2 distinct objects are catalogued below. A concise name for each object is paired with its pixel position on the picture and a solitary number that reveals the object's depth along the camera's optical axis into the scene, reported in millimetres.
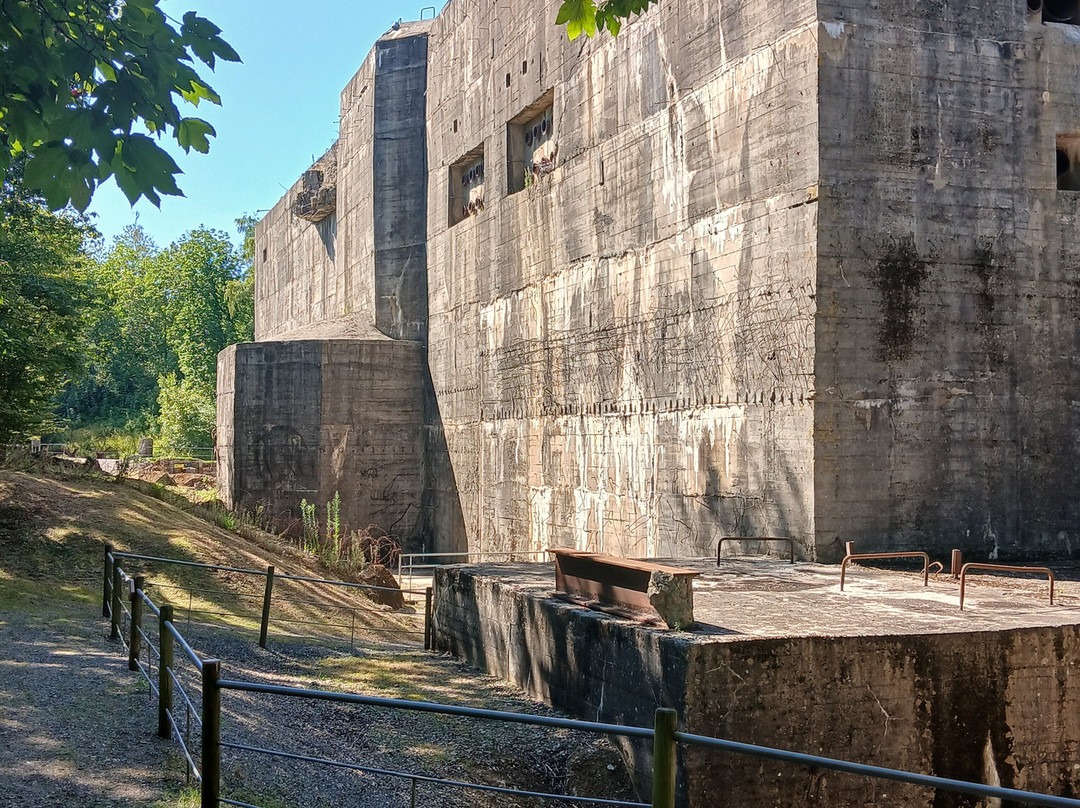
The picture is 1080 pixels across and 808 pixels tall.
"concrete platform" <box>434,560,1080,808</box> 7336
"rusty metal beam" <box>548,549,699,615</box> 8562
